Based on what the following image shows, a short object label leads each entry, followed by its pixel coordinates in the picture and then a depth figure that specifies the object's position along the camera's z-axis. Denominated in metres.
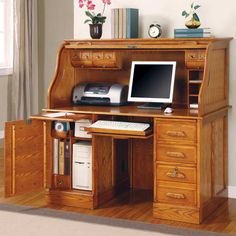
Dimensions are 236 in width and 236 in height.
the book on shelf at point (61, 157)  4.29
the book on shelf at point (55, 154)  4.30
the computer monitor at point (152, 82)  4.18
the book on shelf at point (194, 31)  4.13
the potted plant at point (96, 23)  4.50
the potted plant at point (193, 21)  4.19
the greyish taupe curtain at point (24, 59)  6.67
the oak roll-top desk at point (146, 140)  3.86
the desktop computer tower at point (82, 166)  4.19
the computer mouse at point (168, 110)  3.96
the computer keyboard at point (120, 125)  3.90
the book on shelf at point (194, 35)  4.13
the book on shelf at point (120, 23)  4.43
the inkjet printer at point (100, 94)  4.37
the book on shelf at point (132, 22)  4.42
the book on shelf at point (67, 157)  4.28
